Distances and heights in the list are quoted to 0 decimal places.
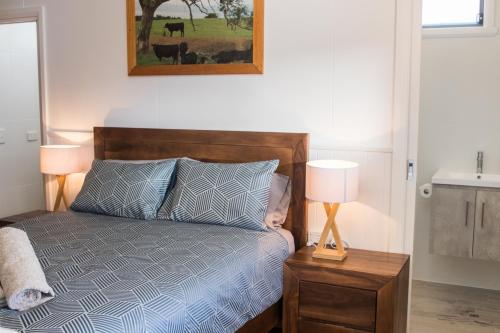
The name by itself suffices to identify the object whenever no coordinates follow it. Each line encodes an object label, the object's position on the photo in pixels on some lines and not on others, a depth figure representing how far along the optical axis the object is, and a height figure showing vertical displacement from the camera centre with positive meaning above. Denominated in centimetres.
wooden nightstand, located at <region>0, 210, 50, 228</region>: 364 -72
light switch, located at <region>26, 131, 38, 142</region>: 495 -25
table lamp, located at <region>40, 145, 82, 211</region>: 372 -35
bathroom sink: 371 -46
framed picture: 333 +44
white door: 474 -9
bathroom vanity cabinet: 374 -74
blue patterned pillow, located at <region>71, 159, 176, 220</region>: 317 -46
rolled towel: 185 -57
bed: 190 -64
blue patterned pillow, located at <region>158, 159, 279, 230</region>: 297 -46
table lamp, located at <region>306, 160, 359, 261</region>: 279 -40
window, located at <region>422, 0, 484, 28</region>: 405 +70
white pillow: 310 -51
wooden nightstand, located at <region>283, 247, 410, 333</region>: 262 -87
